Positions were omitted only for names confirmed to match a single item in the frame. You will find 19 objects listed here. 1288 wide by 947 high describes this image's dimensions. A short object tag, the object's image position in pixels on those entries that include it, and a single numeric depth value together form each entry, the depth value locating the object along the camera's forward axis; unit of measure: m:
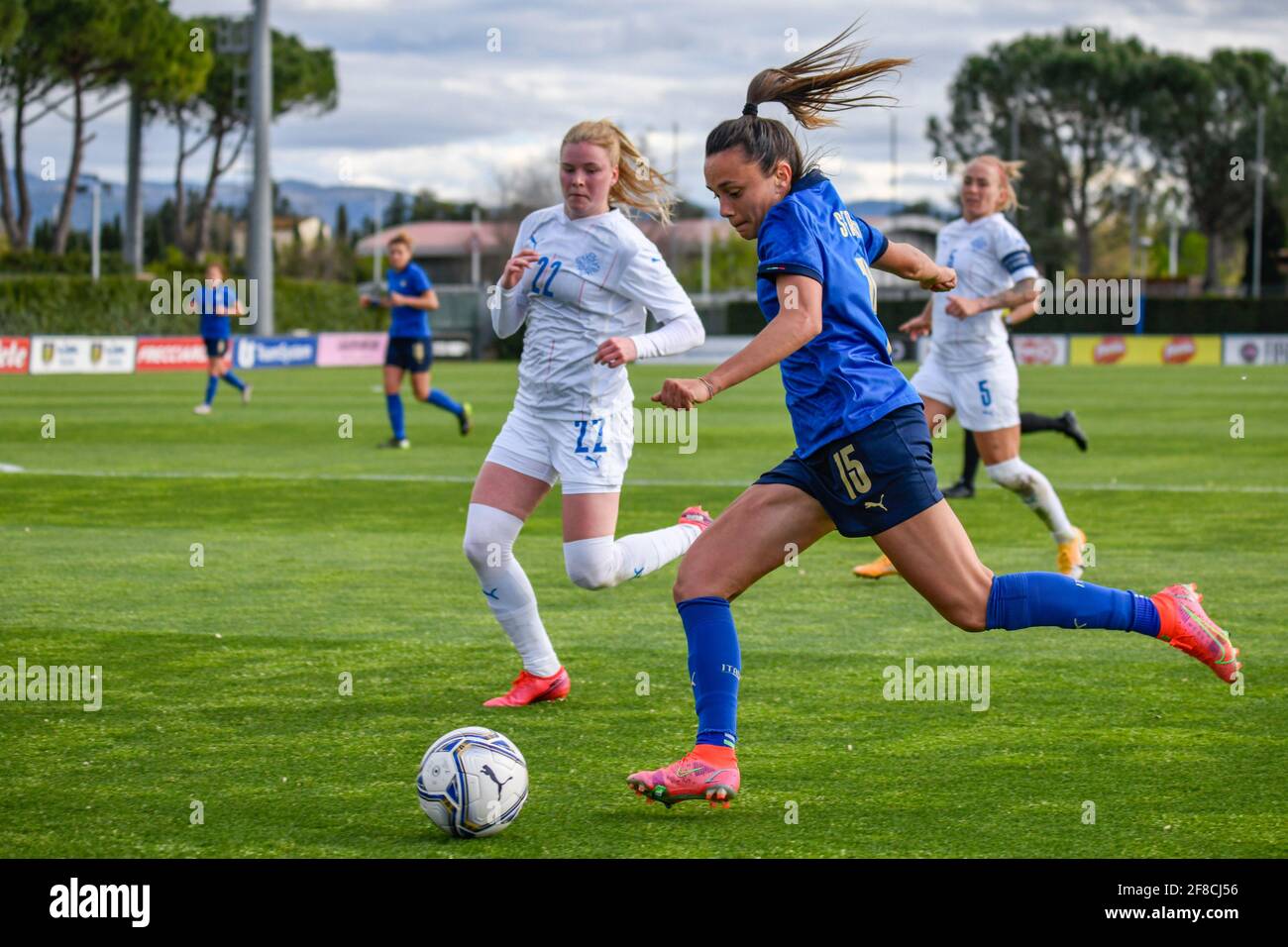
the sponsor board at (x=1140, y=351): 50.00
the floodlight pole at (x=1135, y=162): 77.50
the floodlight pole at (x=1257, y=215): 72.88
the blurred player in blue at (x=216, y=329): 23.56
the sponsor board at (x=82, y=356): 39.00
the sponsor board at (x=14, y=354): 38.12
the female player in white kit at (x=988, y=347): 9.74
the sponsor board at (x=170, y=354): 42.06
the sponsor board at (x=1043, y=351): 49.31
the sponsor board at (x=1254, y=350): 50.28
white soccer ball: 4.68
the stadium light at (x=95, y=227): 54.09
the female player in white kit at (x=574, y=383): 6.39
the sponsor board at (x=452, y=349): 59.50
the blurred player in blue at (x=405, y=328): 18.39
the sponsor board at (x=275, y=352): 44.16
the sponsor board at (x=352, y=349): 49.34
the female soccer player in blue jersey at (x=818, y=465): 4.89
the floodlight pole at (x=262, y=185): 48.16
